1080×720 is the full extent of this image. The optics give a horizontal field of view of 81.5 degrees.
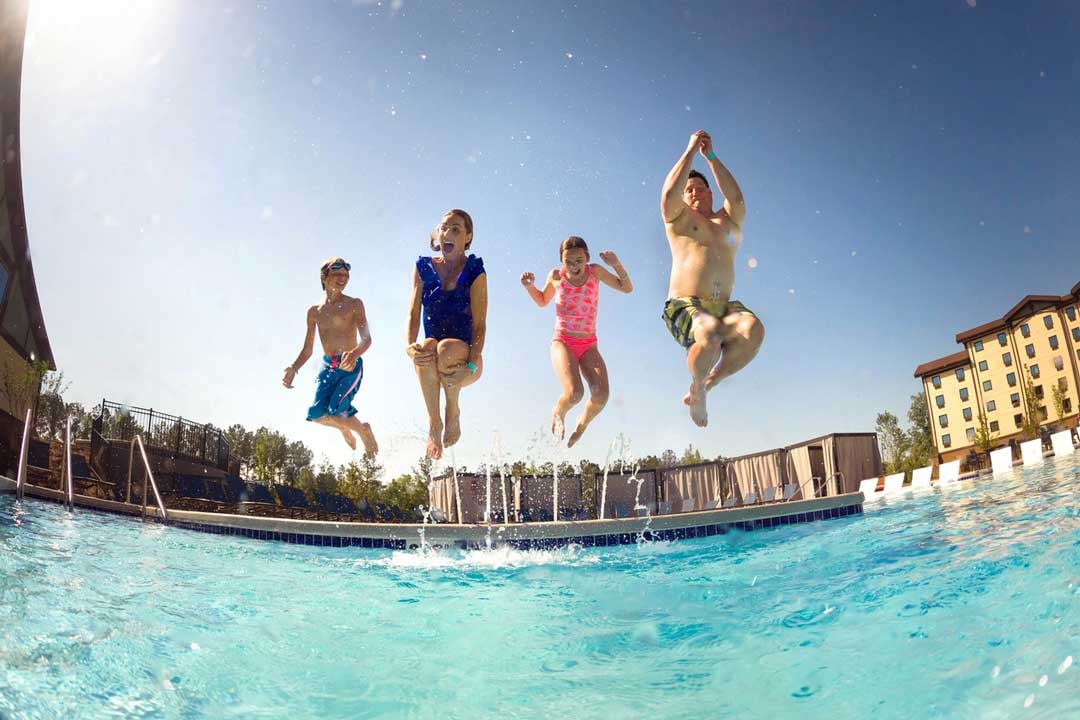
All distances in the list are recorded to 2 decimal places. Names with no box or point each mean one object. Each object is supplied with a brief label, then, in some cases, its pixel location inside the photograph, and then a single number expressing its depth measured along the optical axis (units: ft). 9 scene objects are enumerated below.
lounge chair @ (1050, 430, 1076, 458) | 51.12
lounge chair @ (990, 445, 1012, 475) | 49.15
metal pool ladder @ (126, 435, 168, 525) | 26.90
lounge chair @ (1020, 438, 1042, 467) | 49.88
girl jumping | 17.11
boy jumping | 19.75
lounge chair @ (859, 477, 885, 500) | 49.15
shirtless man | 13.23
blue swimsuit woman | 13.64
